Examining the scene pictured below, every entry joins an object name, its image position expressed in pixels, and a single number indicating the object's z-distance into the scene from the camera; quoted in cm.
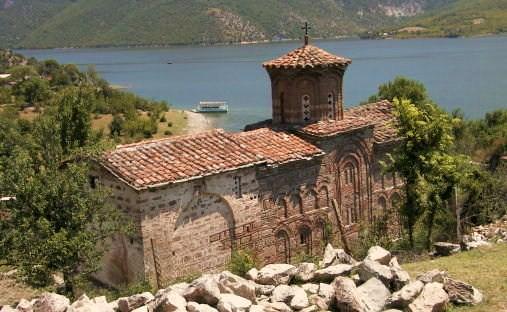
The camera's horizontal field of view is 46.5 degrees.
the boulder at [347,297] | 870
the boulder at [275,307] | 874
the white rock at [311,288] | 970
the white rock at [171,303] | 840
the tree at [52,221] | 1231
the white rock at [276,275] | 1011
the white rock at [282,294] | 923
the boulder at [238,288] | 914
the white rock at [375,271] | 944
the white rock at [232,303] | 843
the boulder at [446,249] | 1353
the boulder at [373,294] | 885
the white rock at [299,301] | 901
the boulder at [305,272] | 1027
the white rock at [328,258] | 1131
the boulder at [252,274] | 1019
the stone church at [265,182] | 1456
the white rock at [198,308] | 831
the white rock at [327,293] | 917
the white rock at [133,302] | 901
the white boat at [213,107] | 7081
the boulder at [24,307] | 888
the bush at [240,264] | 1222
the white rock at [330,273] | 1032
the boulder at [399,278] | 941
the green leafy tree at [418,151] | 1494
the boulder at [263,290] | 957
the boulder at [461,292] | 935
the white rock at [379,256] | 1046
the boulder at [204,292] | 873
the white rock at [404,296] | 882
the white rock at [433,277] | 945
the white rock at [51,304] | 870
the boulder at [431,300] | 869
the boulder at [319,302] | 904
